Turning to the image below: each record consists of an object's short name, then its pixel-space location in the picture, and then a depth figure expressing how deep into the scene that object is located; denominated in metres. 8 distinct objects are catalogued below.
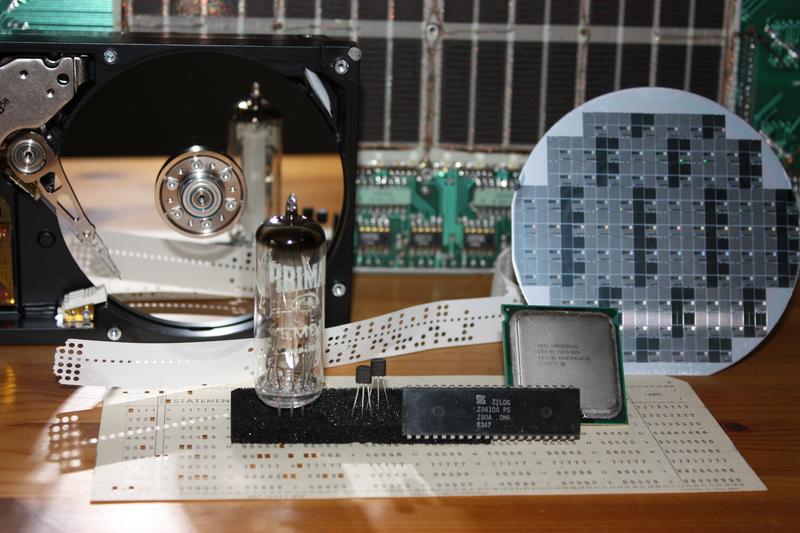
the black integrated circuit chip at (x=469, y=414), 0.41
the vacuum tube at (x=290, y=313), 0.43
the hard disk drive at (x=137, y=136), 0.45
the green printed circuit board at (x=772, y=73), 0.55
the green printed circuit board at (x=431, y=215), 0.55
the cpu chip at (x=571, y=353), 0.44
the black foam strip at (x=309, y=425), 0.41
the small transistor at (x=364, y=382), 0.42
